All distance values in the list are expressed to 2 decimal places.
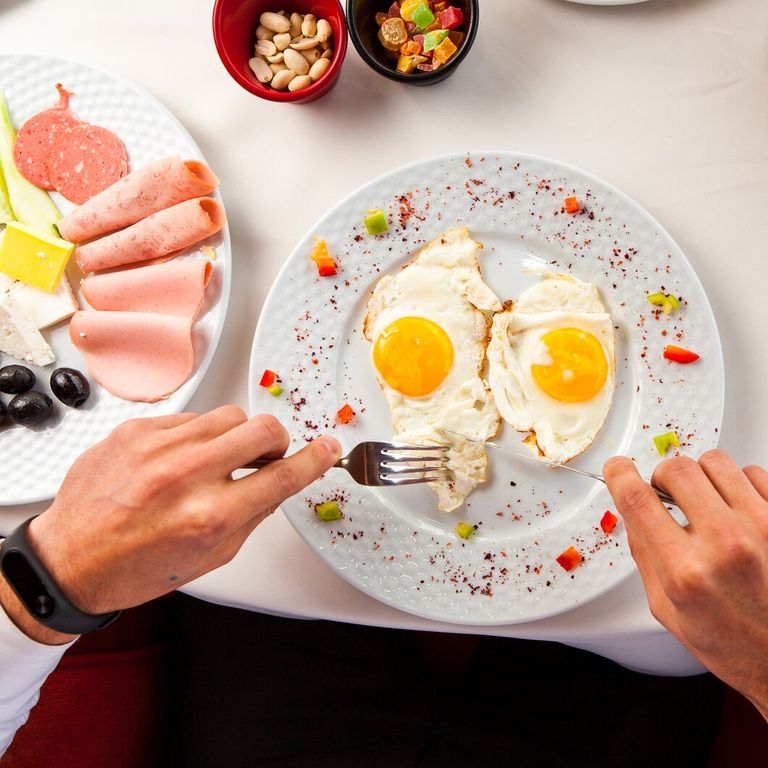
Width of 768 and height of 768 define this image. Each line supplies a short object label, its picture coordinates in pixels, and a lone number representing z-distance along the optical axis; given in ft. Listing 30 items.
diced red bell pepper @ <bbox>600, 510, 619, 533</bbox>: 1.79
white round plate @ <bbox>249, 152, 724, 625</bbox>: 1.79
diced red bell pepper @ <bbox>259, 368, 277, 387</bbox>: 1.84
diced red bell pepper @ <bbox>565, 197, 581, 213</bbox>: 1.84
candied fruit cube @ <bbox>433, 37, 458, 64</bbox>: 1.82
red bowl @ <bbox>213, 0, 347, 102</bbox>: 1.82
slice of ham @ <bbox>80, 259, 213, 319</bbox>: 1.86
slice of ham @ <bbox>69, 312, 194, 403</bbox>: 1.85
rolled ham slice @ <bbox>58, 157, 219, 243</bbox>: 1.86
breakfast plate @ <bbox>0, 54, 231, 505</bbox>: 1.87
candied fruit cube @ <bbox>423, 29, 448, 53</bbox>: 1.81
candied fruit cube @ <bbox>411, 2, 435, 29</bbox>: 1.81
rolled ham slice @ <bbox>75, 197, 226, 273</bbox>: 1.84
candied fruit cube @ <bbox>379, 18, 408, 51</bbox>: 1.84
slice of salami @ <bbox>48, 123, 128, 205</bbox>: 1.93
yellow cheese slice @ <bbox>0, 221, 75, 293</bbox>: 1.90
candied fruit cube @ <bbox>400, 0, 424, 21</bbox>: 1.83
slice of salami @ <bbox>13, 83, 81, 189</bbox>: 1.94
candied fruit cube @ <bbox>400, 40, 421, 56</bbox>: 1.84
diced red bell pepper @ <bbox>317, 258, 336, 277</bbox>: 1.86
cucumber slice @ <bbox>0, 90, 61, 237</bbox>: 1.95
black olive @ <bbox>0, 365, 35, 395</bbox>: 1.88
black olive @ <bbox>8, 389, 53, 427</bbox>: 1.87
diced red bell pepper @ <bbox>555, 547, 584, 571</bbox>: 1.78
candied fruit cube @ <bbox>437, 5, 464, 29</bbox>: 1.83
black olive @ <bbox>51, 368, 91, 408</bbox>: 1.87
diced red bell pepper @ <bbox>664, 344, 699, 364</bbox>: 1.79
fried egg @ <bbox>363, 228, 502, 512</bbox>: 1.84
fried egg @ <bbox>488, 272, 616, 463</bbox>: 1.83
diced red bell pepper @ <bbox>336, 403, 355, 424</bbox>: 1.88
